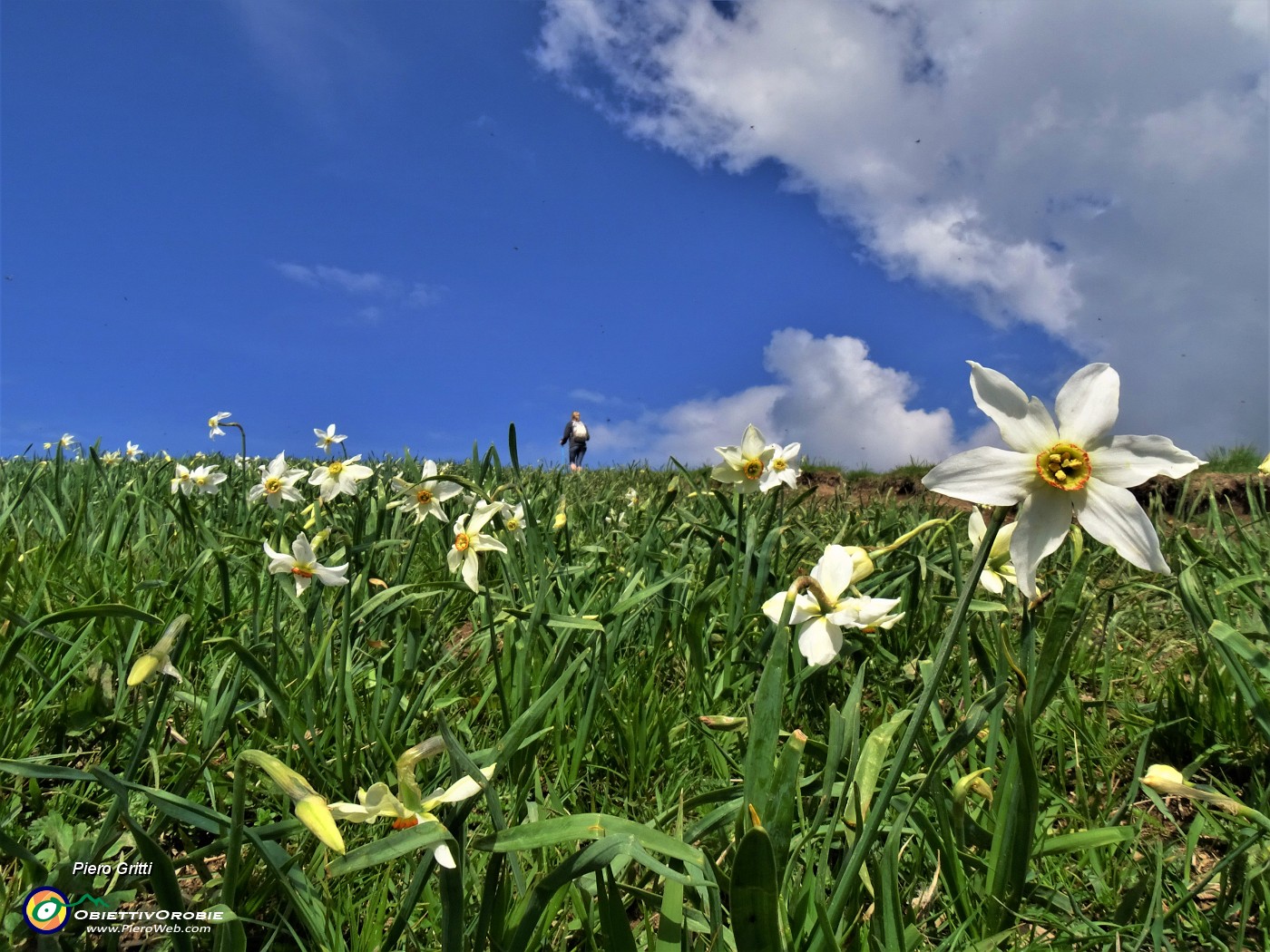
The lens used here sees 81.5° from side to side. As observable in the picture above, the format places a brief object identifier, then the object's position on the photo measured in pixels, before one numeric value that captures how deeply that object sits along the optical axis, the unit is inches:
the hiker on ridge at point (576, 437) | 944.3
